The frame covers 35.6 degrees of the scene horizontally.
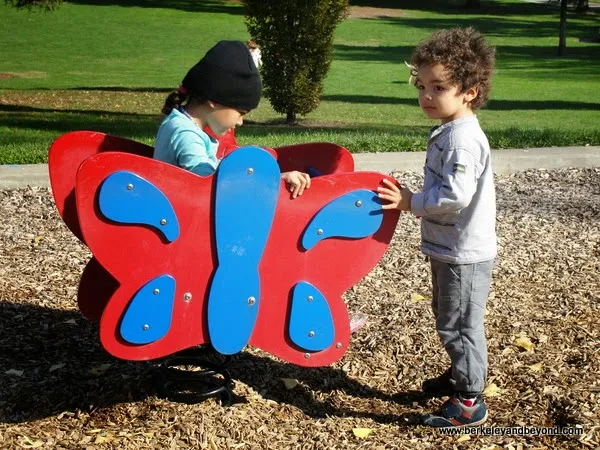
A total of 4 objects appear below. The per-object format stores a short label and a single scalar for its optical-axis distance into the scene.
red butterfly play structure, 3.11
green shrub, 13.12
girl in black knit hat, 3.29
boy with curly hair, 3.25
